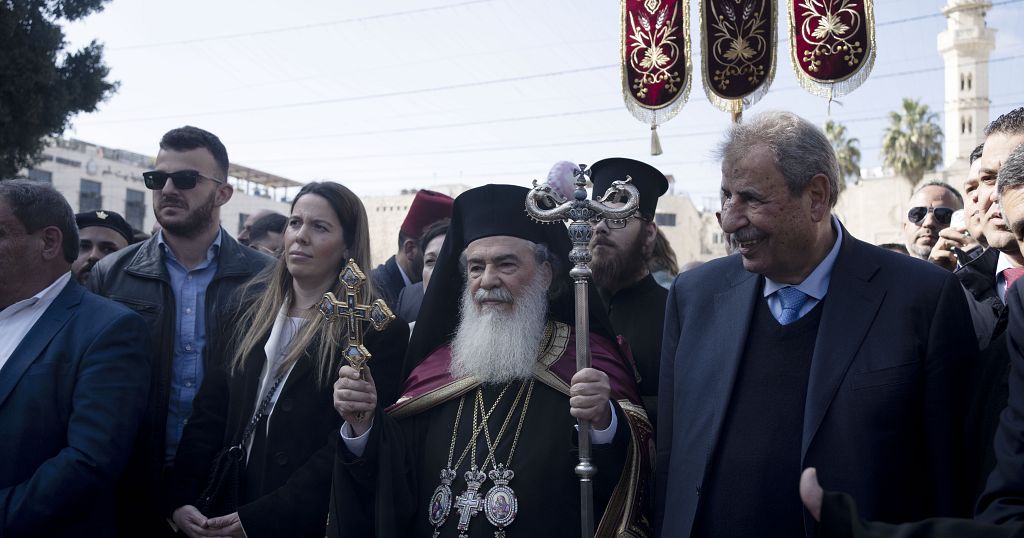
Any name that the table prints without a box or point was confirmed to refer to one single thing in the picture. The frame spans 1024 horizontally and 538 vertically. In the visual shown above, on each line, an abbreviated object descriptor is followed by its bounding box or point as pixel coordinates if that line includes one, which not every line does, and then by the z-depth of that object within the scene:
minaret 53.38
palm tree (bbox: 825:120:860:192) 44.62
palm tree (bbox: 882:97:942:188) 43.28
